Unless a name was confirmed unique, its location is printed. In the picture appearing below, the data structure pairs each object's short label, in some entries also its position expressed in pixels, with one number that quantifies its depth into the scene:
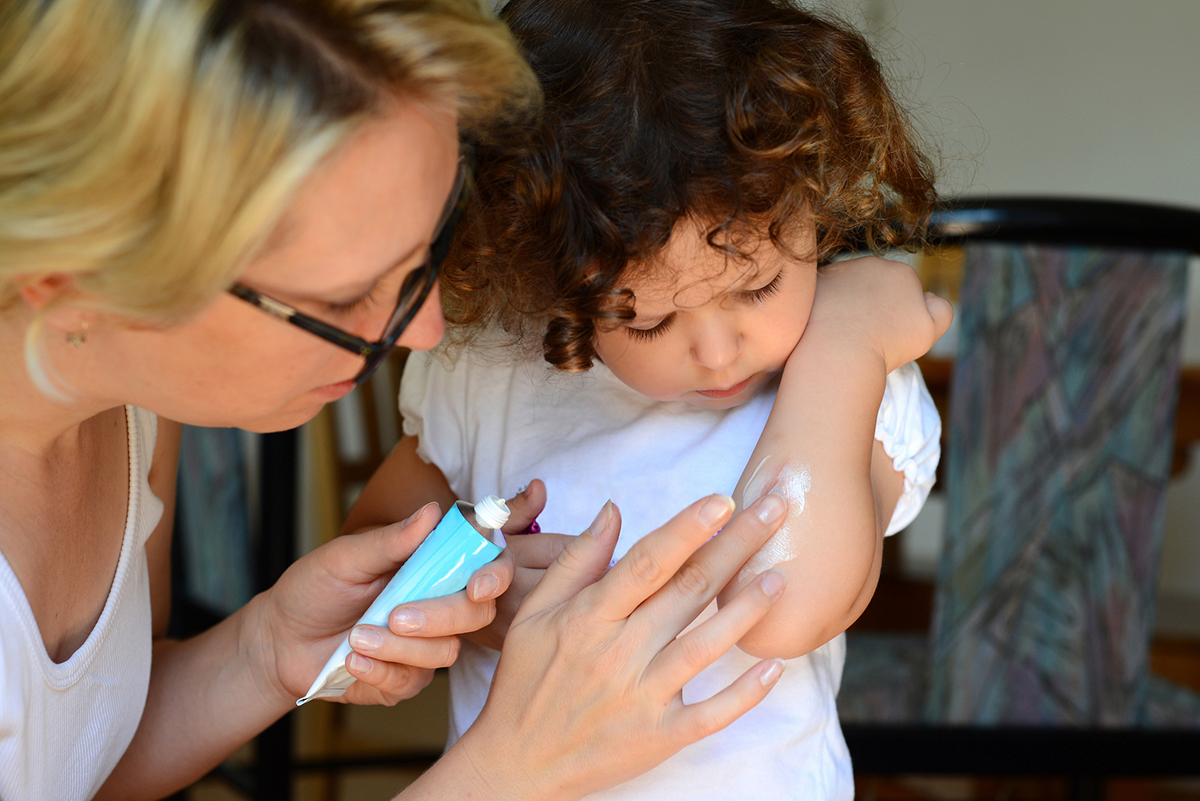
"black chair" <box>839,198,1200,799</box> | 1.56
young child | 0.93
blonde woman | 0.69
